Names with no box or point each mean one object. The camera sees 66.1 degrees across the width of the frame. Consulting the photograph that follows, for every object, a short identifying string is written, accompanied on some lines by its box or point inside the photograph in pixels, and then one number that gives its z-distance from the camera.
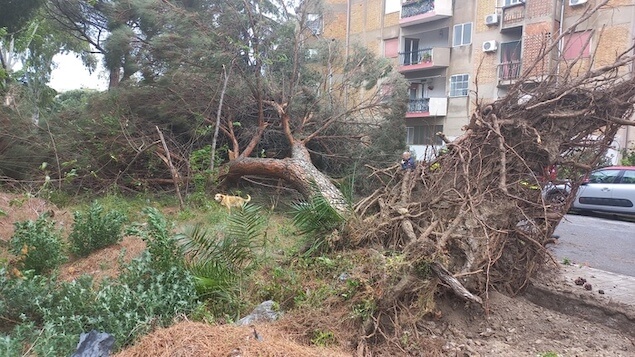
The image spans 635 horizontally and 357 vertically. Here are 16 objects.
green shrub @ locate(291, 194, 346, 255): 5.54
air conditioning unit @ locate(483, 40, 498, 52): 22.17
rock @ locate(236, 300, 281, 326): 4.07
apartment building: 20.05
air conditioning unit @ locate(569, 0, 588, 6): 19.37
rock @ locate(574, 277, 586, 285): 5.42
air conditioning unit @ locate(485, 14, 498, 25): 22.31
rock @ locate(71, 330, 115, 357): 3.21
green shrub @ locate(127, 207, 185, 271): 4.18
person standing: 6.11
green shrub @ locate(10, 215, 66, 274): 5.05
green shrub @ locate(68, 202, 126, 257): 6.08
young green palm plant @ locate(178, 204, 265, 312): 4.34
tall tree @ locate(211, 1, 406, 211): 11.19
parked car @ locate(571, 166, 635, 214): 12.01
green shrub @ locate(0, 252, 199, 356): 3.40
